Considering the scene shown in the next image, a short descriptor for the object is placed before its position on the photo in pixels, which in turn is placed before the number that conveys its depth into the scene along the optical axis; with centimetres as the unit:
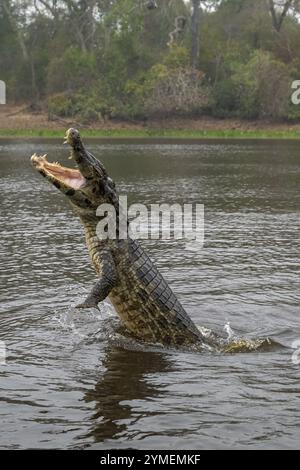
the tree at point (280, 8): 7799
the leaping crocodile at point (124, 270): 938
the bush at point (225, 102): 7069
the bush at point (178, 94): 7012
